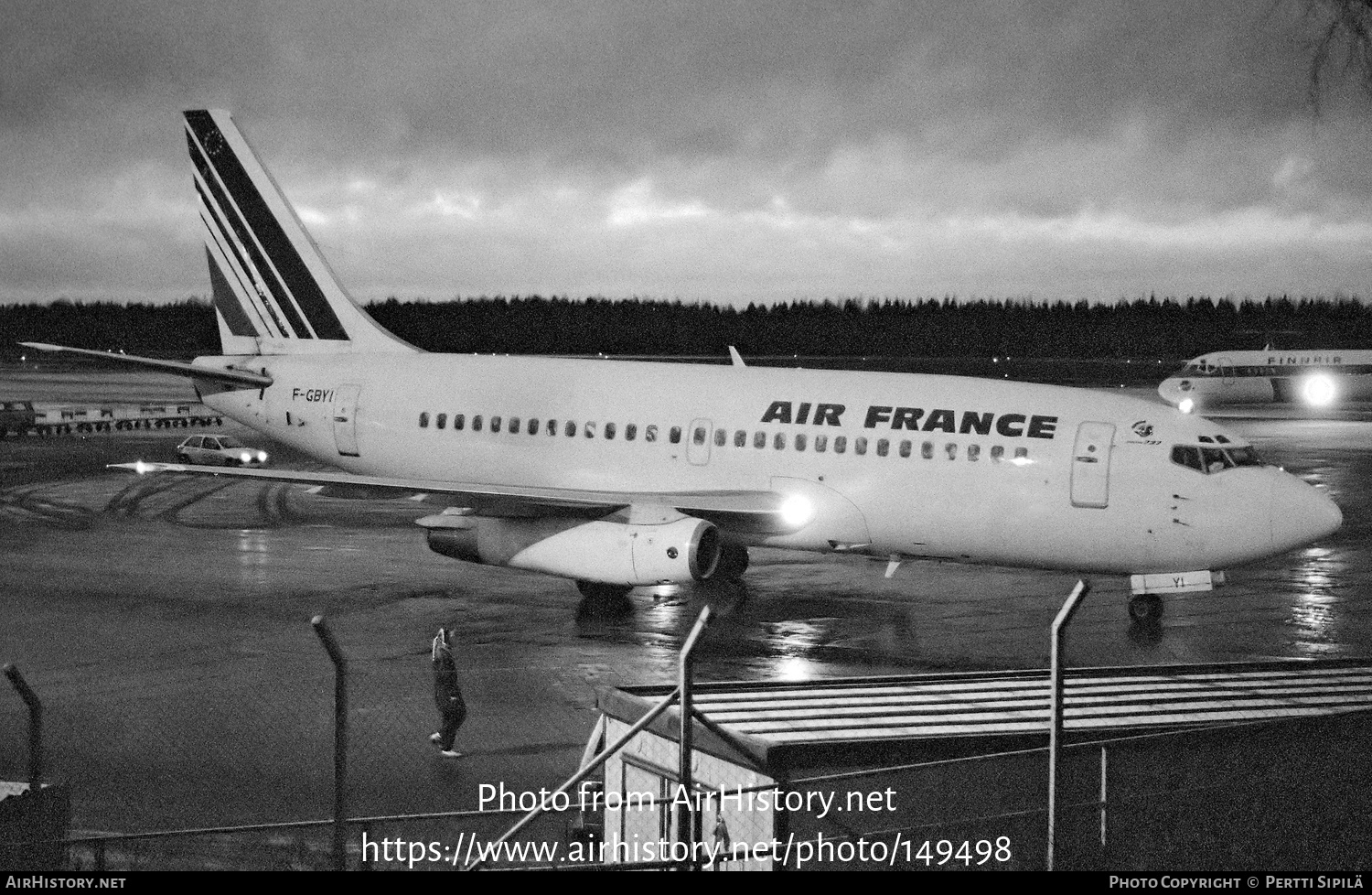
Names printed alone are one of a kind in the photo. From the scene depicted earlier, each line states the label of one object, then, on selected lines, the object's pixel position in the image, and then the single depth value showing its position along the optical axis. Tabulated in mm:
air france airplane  23078
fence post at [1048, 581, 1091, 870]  11055
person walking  16656
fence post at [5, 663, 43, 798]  12383
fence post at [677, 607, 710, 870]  10758
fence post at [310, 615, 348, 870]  11109
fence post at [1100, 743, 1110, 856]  12305
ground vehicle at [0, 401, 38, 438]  62438
